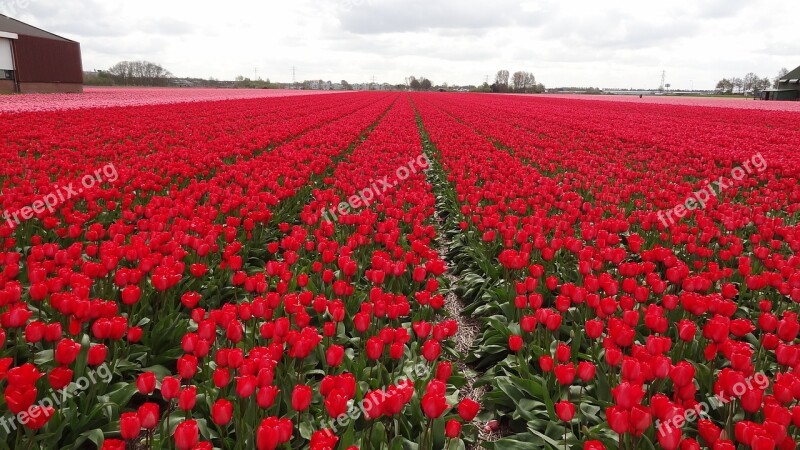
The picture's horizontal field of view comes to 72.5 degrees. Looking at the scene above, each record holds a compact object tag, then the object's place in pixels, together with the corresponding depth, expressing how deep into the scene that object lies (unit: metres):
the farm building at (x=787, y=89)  64.75
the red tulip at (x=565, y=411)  2.22
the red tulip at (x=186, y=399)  2.18
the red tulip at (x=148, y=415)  2.00
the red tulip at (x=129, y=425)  1.95
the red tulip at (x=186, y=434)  1.93
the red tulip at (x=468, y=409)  2.17
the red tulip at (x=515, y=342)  3.06
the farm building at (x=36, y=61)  39.25
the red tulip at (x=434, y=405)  2.11
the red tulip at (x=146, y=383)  2.24
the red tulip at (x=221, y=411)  2.08
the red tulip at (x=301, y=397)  2.15
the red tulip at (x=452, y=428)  2.25
